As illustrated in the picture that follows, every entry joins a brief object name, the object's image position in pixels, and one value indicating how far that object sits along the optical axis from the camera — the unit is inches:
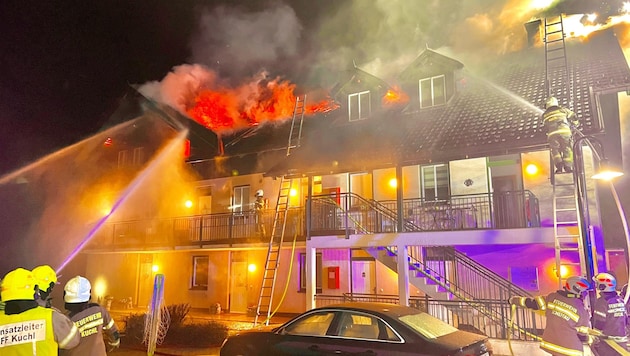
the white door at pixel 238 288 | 707.4
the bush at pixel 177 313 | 476.5
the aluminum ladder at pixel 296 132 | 651.0
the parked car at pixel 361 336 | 221.8
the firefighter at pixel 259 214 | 625.9
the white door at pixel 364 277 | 604.6
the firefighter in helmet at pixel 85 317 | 174.9
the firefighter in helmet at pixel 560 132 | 303.3
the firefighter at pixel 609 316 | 236.1
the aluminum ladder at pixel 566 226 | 365.8
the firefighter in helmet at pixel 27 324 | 140.1
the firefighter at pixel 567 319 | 230.1
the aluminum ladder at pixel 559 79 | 445.1
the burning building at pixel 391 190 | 450.9
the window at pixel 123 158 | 956.0
